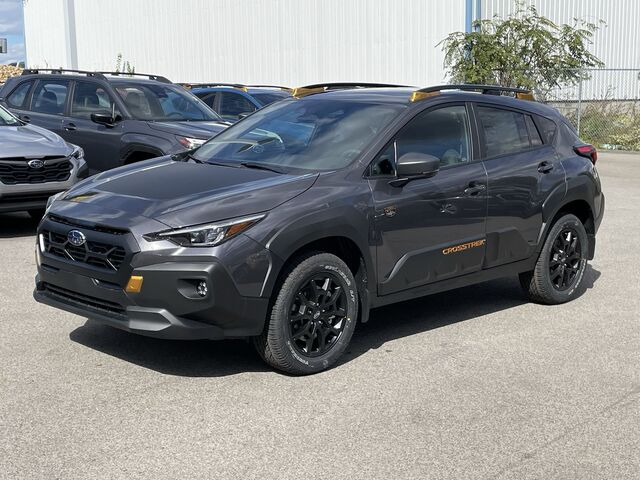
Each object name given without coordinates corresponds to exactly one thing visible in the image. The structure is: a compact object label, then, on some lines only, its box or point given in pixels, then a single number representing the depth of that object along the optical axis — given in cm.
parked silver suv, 993
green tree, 2477
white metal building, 2753
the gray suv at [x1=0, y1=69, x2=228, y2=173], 1138
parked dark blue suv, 1628
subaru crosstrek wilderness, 511
